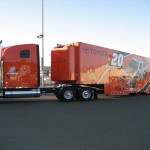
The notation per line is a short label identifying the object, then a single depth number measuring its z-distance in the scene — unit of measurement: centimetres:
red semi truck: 1525
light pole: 2100
